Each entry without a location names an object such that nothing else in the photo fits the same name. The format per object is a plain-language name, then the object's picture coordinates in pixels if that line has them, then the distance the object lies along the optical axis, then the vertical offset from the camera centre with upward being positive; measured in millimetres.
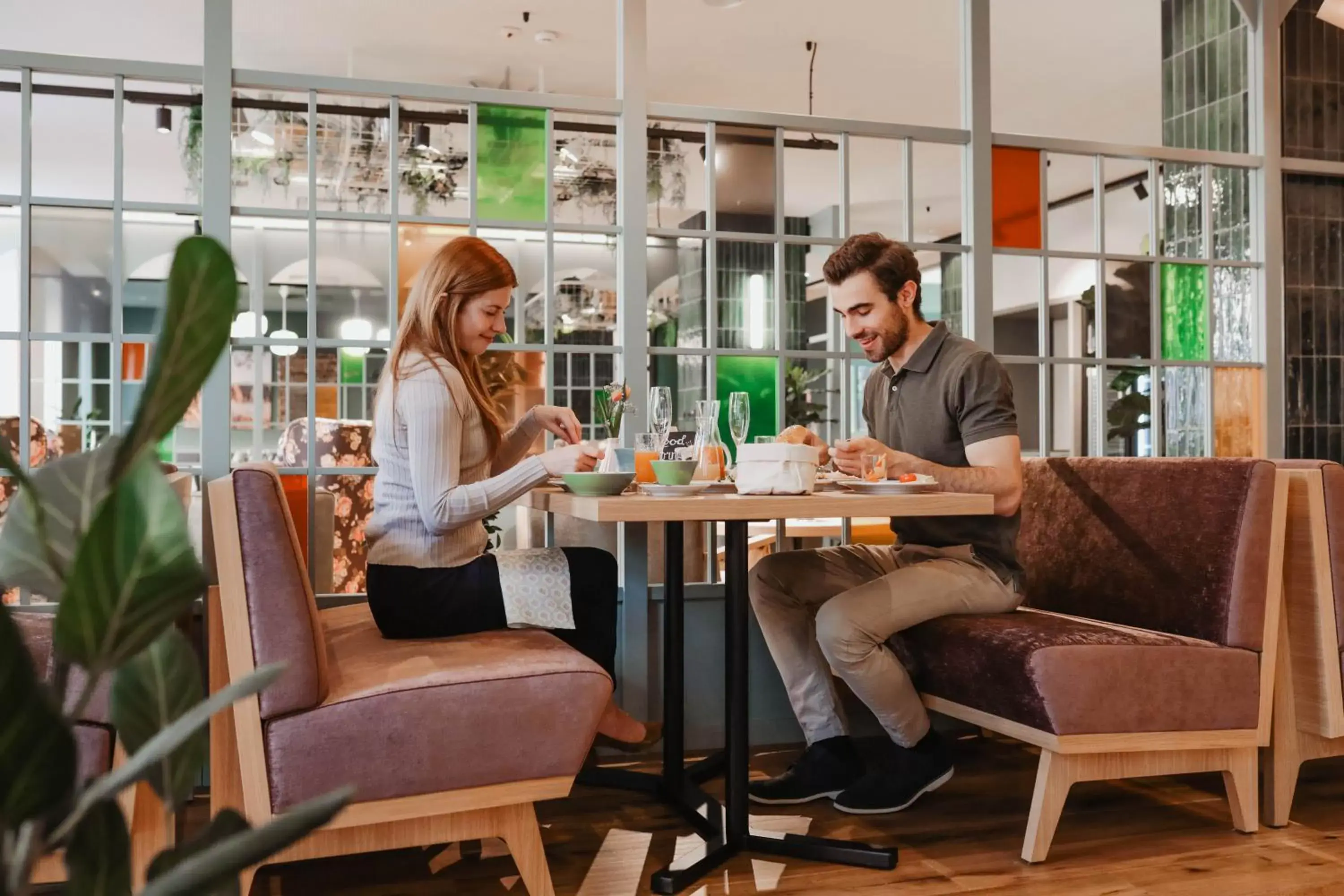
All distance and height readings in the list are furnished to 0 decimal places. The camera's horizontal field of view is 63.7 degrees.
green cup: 2105 -21
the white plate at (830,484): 2352 -53
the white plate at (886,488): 2137 -55
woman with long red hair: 2160 -52
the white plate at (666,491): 2074 -57
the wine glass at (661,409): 2328 +114
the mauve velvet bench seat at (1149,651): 2234 -414
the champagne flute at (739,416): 2367 +99
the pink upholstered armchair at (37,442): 2680 +57
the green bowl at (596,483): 2082 -43
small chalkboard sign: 2279 +25
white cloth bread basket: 2135 -20
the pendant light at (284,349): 2820 +299
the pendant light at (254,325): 2834 +371
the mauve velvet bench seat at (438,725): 1799 -449
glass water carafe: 2342 +32
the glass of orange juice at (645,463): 2215 -3
